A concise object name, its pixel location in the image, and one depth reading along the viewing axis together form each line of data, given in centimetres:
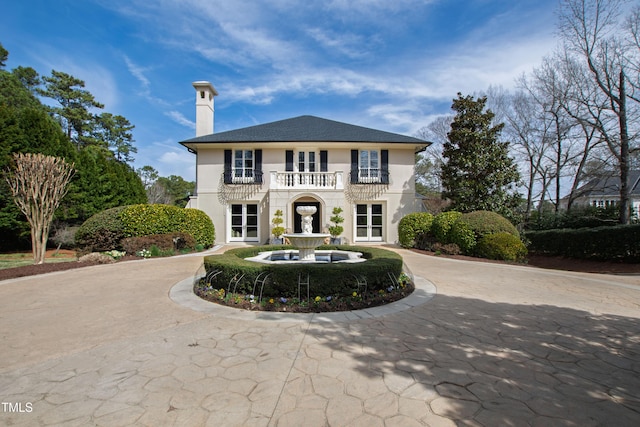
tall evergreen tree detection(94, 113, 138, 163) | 3862
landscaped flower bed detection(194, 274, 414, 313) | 524
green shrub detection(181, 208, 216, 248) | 1412
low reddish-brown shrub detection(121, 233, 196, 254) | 1188
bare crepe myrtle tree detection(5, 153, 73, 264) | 1055
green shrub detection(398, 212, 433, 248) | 1521
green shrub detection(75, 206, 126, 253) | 1199
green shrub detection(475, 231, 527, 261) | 1169
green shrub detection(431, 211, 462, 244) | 1377
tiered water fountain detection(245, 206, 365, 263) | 855
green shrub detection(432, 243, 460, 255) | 1298
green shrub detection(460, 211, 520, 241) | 1248
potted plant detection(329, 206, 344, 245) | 1601
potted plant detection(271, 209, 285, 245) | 1590
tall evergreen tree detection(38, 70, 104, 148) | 3303
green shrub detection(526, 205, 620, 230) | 1617
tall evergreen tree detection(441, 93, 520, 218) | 1722
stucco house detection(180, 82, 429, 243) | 1791
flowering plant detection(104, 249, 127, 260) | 1117
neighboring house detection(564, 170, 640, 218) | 3017
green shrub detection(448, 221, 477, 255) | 1262
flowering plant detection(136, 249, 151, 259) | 1166
